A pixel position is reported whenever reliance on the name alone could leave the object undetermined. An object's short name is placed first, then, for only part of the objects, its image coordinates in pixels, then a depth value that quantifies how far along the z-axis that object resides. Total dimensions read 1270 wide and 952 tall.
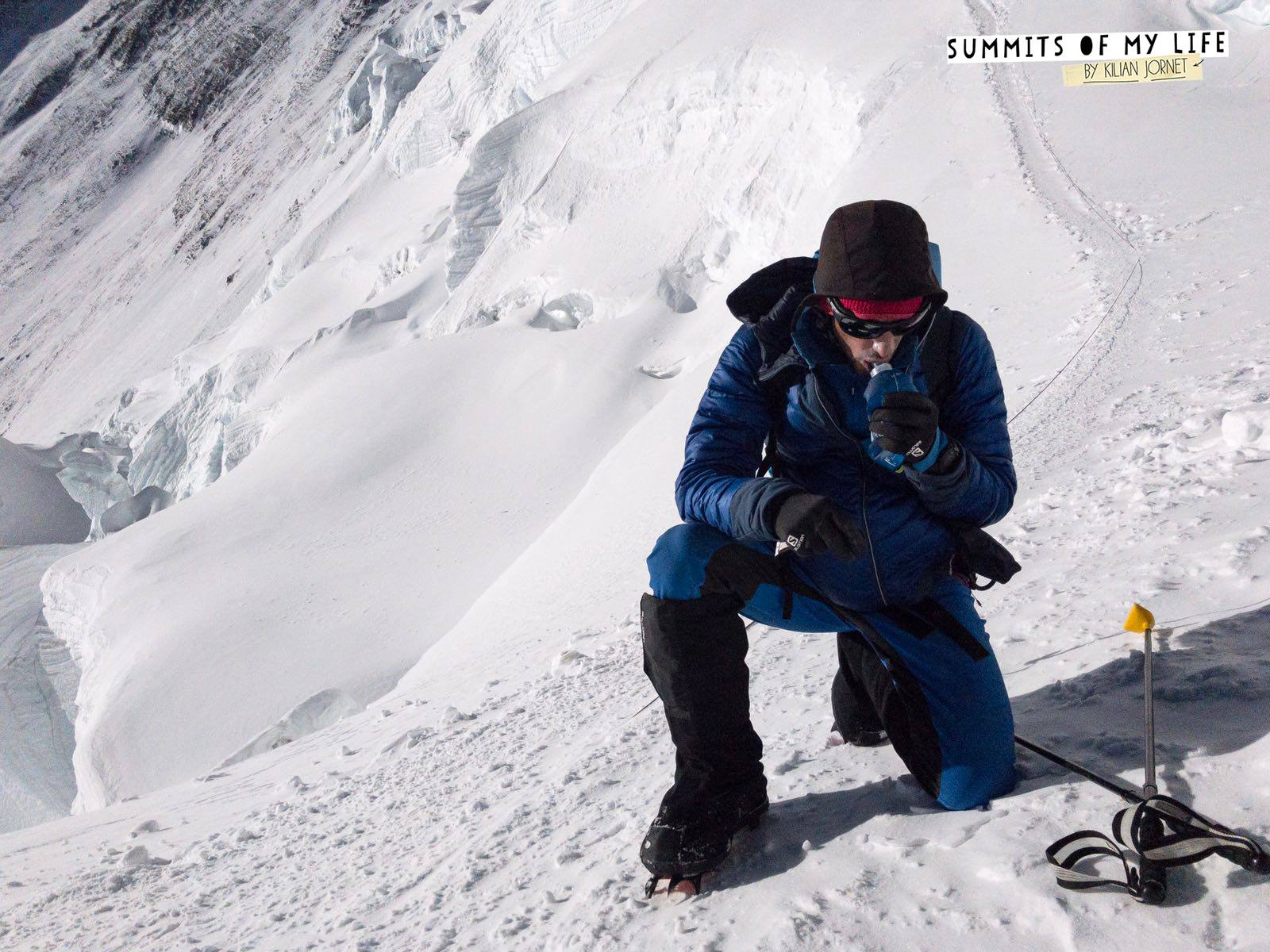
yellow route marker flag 1.63
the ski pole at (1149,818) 1.38
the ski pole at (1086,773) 1.61
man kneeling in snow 1.75
